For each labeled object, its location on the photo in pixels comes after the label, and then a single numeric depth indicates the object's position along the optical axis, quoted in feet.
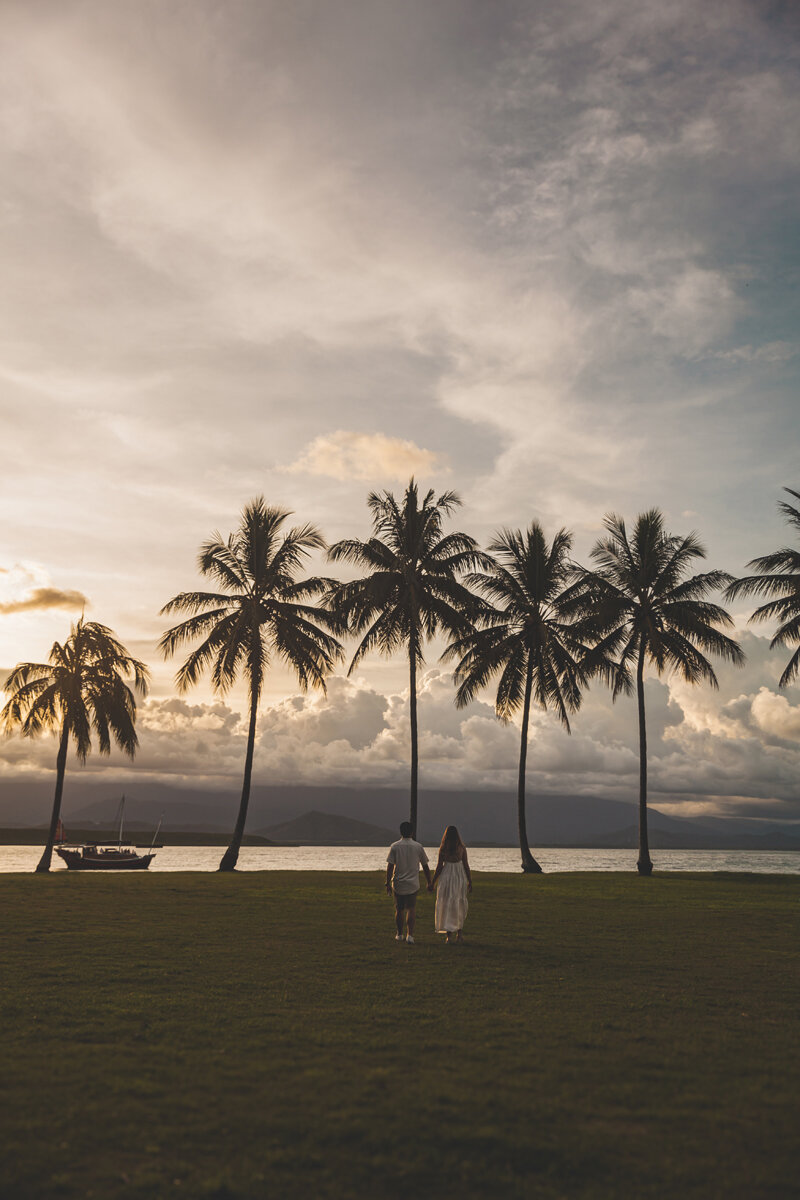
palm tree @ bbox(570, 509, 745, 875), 120.78
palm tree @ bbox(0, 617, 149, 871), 125.90
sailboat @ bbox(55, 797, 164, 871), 171.22
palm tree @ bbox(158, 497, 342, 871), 121.60
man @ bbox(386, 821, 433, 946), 48.19
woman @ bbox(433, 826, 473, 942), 48.26
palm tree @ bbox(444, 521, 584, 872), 128.36
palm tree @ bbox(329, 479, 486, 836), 111.55
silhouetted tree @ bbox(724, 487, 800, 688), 117.50
